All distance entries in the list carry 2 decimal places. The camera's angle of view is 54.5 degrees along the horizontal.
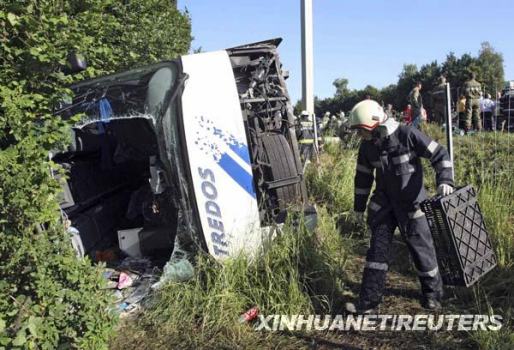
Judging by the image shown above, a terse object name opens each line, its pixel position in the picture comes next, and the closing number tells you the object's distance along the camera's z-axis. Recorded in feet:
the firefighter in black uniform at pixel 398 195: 12.51
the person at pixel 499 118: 40.92
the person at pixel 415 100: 42.85
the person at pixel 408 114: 43.62
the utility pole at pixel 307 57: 43.06
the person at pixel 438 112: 40.28
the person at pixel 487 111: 43.54
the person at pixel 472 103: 41.27
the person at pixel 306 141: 27.38
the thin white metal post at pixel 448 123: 17.15
